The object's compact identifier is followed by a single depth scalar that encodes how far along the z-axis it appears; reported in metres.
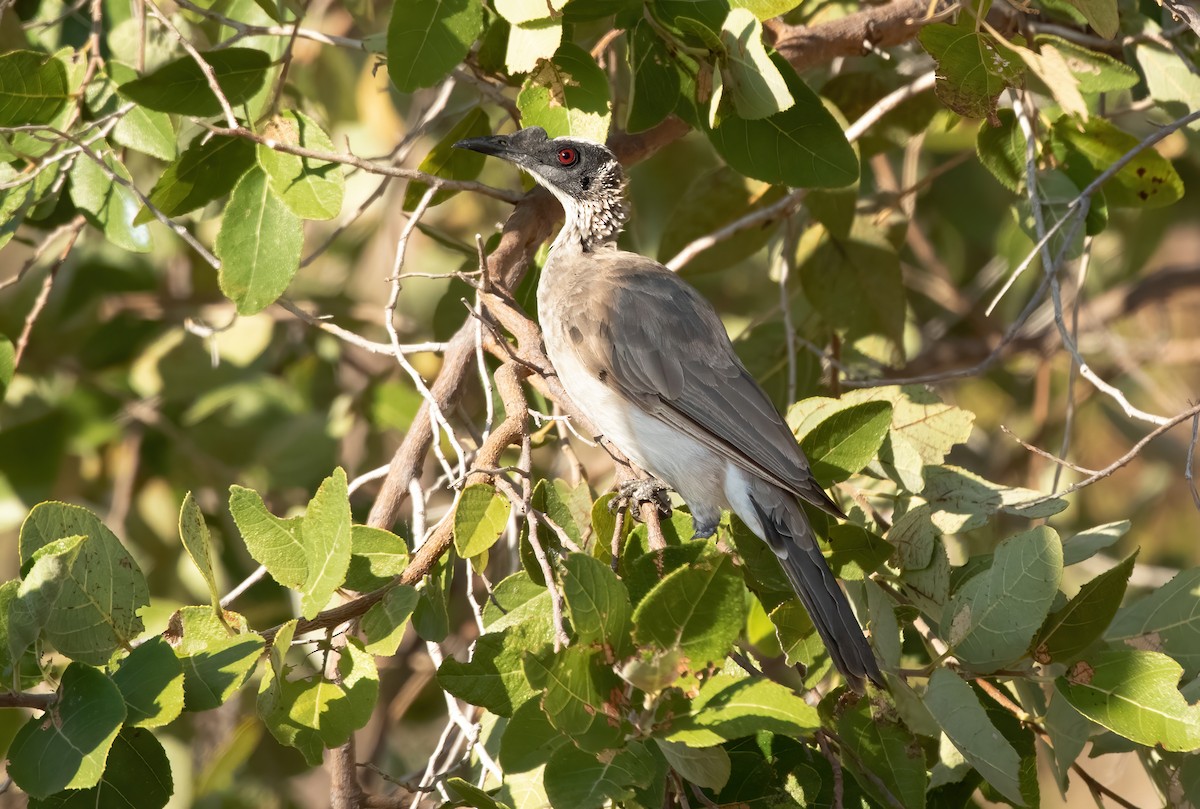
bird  6.84
